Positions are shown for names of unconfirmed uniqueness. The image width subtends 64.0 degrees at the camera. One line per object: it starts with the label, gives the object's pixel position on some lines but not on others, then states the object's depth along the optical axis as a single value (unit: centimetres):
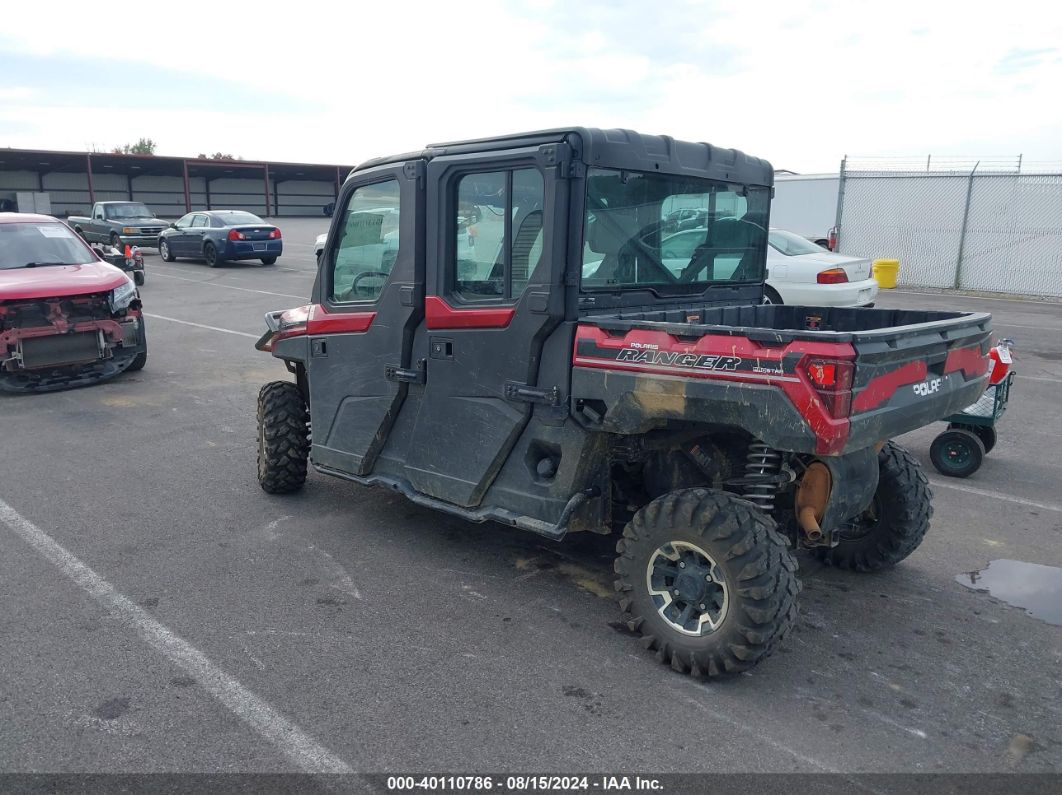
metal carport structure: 3991
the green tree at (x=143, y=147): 7653
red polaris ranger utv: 348
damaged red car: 859
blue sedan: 2258
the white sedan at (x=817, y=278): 1138
